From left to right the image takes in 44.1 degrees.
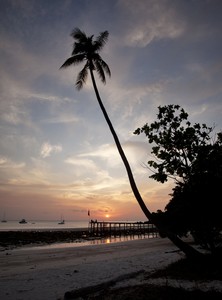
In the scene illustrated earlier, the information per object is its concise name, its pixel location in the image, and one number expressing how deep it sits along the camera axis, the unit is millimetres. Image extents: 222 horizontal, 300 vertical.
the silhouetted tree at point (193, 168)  14562
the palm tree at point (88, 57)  18266
